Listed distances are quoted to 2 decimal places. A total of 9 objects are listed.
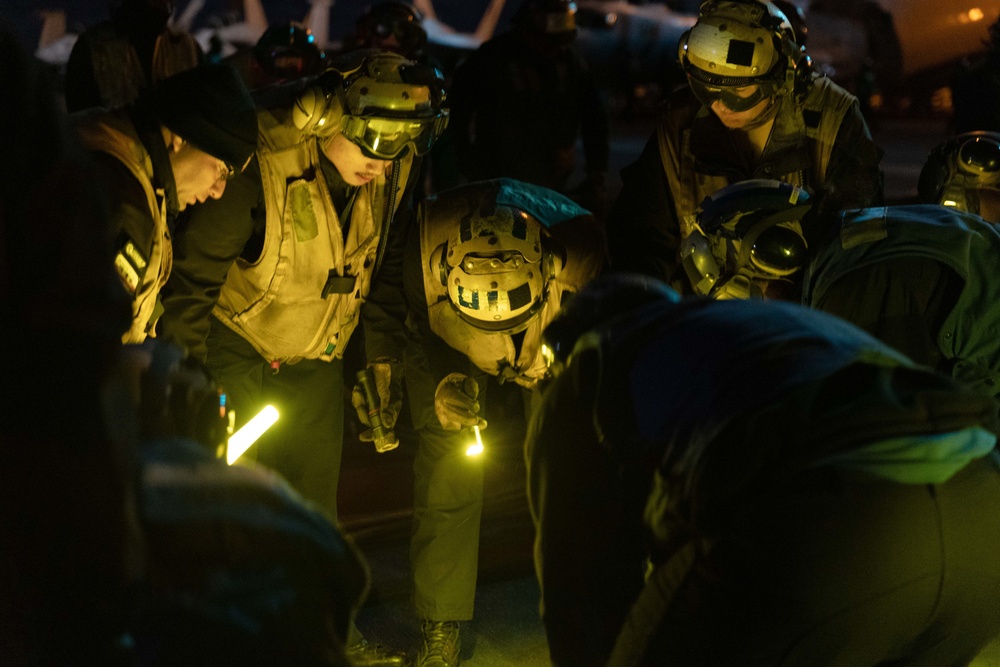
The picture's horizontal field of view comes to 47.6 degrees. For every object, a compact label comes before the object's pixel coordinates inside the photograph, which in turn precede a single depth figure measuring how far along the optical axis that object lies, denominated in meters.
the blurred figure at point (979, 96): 6.95
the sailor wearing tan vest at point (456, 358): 3.92
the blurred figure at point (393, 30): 6.20
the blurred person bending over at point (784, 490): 2.03
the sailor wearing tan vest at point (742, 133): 4.28
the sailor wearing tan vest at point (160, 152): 3.09
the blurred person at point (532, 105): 6.46
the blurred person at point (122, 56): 5.79
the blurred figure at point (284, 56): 6.14
